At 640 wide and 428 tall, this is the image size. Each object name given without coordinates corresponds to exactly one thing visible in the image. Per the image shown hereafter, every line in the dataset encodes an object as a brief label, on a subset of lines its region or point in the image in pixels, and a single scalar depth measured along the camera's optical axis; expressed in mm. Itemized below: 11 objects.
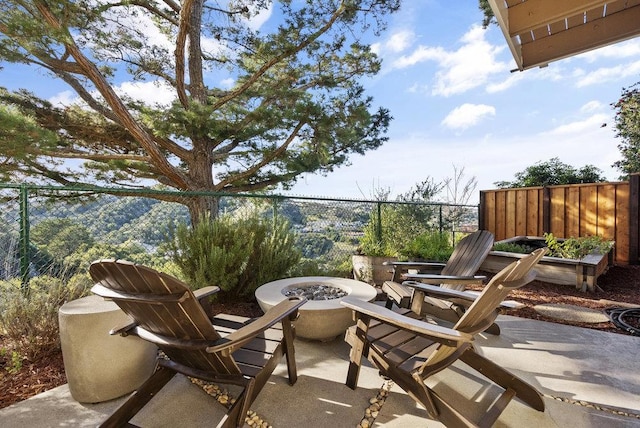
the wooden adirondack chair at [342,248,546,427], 1409
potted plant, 4094
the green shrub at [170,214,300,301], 3014
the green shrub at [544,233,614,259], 4570
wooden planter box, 4016
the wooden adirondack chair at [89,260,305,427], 1258
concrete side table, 1646
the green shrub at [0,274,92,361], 2049
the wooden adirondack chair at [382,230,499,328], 2465
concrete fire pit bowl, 2203
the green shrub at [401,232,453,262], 4656
